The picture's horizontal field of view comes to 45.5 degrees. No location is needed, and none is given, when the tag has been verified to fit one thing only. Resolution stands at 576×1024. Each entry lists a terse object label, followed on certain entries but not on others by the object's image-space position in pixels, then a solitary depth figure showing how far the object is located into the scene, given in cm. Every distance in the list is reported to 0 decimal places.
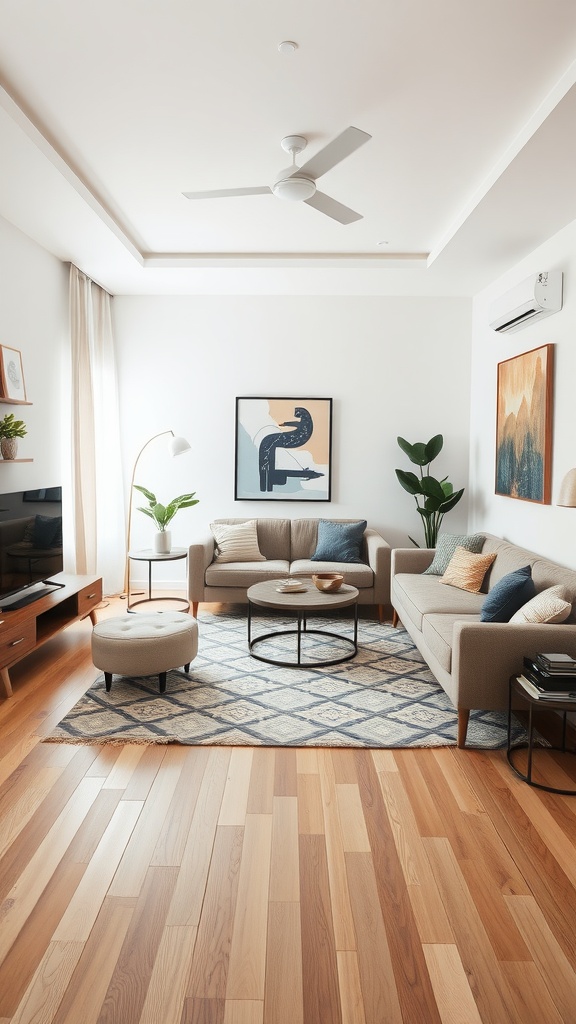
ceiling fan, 281
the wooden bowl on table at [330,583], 443
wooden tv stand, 373
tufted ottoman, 369
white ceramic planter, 589
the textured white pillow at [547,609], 316
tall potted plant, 595
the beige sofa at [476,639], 308
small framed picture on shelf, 428
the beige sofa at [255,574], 546
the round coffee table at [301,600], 412
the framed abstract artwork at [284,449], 640
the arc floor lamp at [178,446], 579
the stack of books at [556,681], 279
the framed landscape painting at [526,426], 436
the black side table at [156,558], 566
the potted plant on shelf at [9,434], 418
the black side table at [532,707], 276
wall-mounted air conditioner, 420
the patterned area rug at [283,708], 324
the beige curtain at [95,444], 567
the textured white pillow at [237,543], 580
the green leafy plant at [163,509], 592
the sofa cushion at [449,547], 512
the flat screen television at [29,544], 401
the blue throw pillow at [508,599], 346
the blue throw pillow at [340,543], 575
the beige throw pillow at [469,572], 470
